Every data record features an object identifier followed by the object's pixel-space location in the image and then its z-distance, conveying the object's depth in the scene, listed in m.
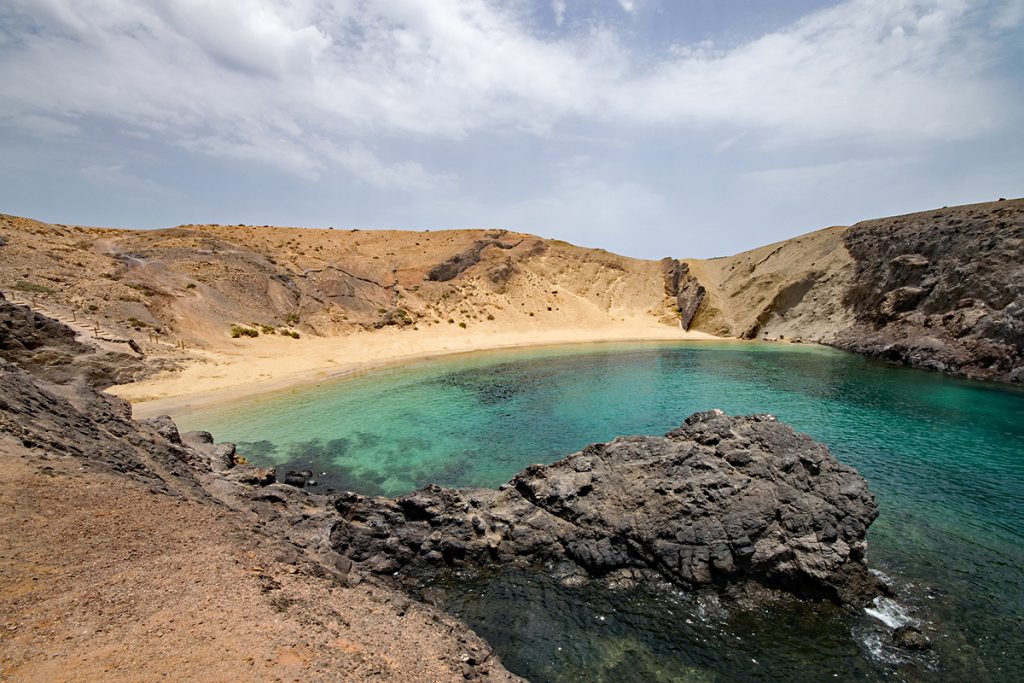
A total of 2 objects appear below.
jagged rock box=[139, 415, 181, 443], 16.80
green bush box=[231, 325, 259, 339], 42.50
